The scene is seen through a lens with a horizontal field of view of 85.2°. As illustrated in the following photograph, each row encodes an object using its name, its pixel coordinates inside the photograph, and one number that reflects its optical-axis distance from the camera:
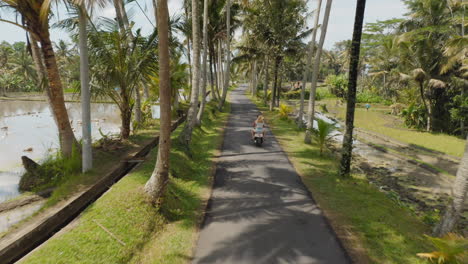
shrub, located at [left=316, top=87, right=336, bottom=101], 46.21
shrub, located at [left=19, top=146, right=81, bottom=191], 7.56
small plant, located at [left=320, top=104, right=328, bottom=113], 31.45
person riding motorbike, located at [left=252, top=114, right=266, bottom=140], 12.58
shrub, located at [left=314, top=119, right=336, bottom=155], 10.91
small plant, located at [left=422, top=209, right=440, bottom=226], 6.48
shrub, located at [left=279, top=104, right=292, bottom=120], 20.59
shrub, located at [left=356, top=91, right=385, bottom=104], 42.81
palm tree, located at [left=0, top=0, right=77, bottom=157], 6.93
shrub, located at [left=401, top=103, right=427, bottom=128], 20.52
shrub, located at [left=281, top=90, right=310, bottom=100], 46.28
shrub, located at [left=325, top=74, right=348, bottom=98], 41.33
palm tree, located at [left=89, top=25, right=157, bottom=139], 9.99
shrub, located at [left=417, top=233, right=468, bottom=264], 4.28
